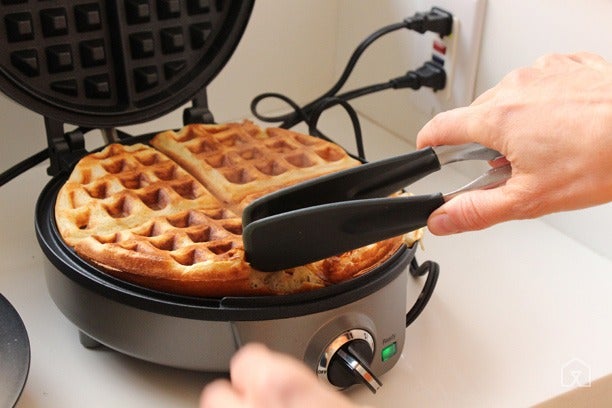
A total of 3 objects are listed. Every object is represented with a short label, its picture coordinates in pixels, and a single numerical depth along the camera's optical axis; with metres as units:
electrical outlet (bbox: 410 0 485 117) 1.15
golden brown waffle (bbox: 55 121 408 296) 0.78
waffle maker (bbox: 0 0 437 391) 0.76
